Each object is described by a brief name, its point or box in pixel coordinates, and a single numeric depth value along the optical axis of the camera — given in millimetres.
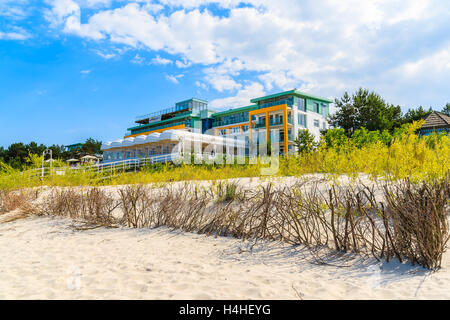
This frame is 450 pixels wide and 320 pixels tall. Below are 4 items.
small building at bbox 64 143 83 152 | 70862
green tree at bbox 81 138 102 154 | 54775
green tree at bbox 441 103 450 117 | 34275
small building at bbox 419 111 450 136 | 23453
